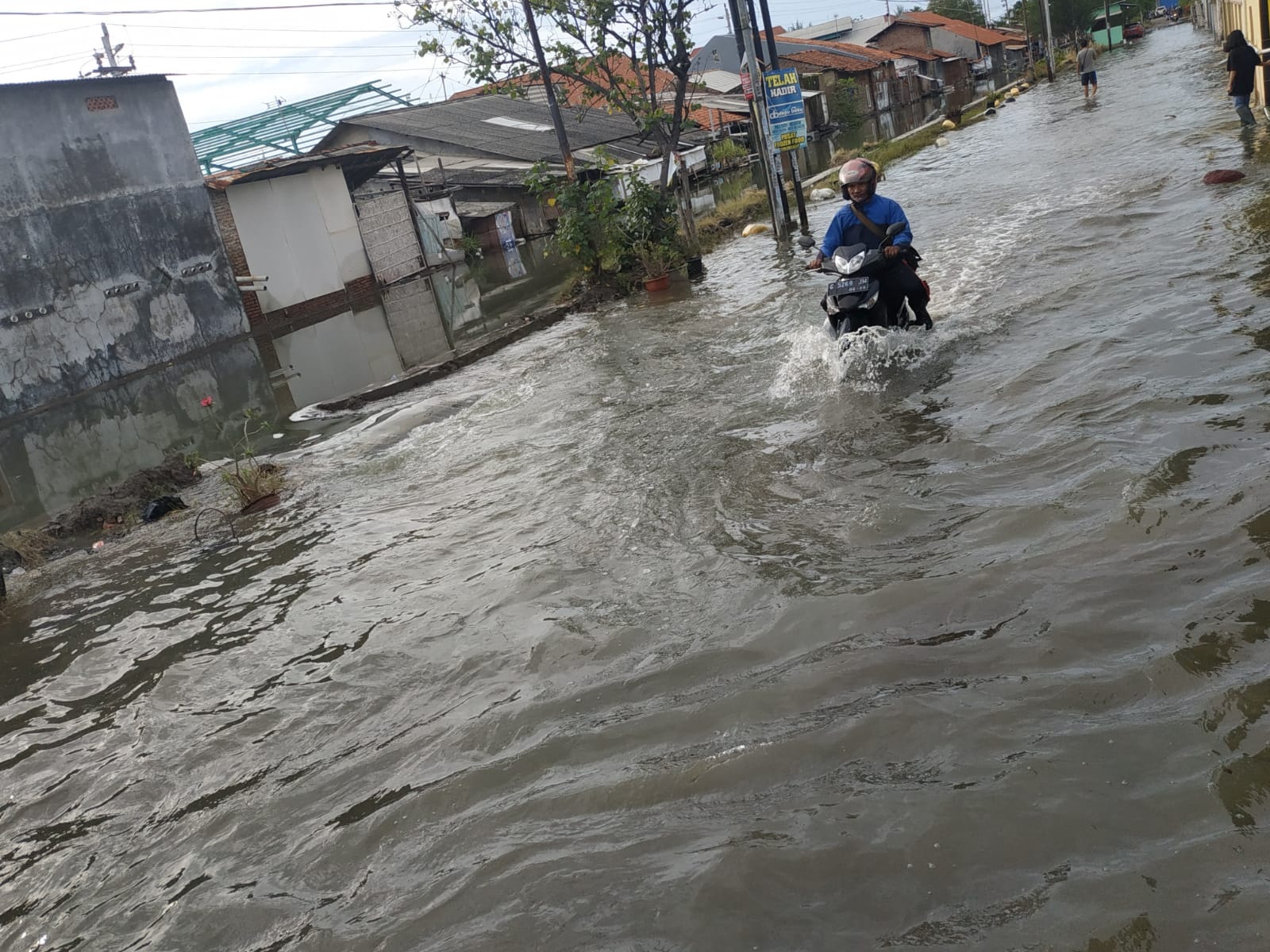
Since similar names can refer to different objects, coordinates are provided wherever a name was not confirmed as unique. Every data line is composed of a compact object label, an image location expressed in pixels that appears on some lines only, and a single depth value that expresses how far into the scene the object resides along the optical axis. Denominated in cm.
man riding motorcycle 781
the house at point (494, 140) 3447
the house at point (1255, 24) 1897
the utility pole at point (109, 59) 2322
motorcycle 773
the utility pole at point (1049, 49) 4491
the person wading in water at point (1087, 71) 3036
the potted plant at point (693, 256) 1623
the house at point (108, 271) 1939
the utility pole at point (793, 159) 1817
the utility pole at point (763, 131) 1648
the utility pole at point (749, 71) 1659
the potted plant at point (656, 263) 1602
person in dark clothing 1594
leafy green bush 1641
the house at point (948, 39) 8044
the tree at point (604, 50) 1698
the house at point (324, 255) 2172
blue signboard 1675
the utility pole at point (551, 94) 1764
